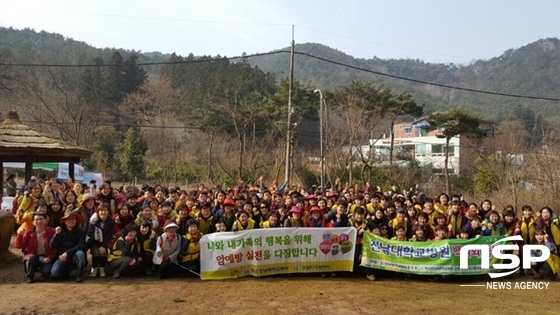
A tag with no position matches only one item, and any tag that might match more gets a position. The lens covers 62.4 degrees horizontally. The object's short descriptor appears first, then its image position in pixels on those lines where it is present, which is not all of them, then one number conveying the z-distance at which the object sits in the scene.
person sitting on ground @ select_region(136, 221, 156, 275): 8.34
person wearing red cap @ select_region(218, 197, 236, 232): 8.90
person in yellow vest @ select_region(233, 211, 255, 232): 8.61
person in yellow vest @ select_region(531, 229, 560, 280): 8.63
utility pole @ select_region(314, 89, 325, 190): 22.76
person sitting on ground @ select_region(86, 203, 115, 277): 8.16
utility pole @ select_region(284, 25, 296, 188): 18.81
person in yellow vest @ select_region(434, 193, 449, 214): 10.60
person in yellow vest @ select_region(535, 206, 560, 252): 8.82
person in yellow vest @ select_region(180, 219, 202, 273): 8.33
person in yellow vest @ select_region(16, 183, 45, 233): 9.99
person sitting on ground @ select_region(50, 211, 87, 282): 7.86
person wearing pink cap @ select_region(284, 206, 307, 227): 8.76
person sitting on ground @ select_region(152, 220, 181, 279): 8.18
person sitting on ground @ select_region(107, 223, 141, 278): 8.19
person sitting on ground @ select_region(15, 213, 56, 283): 7.82
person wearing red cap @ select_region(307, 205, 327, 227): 8.92
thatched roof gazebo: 13.30
